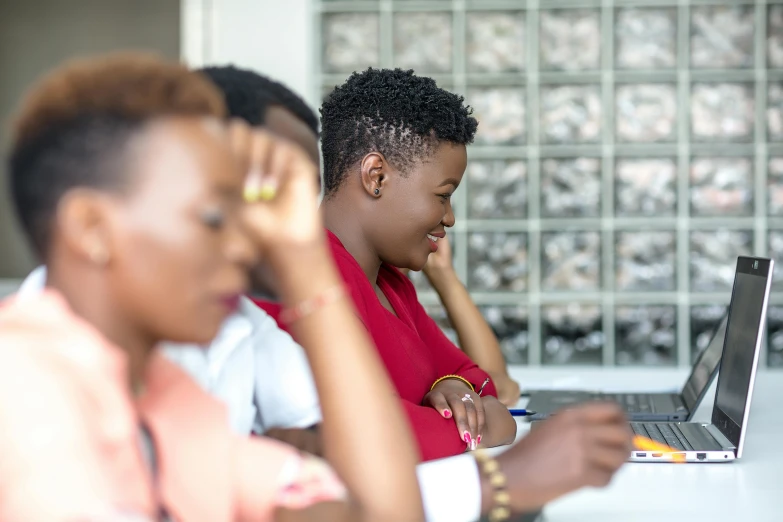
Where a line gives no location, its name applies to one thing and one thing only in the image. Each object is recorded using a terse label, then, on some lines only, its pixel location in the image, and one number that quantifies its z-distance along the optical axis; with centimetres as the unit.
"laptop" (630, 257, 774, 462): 190
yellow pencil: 189
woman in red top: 194
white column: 399
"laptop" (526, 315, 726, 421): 214
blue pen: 215
